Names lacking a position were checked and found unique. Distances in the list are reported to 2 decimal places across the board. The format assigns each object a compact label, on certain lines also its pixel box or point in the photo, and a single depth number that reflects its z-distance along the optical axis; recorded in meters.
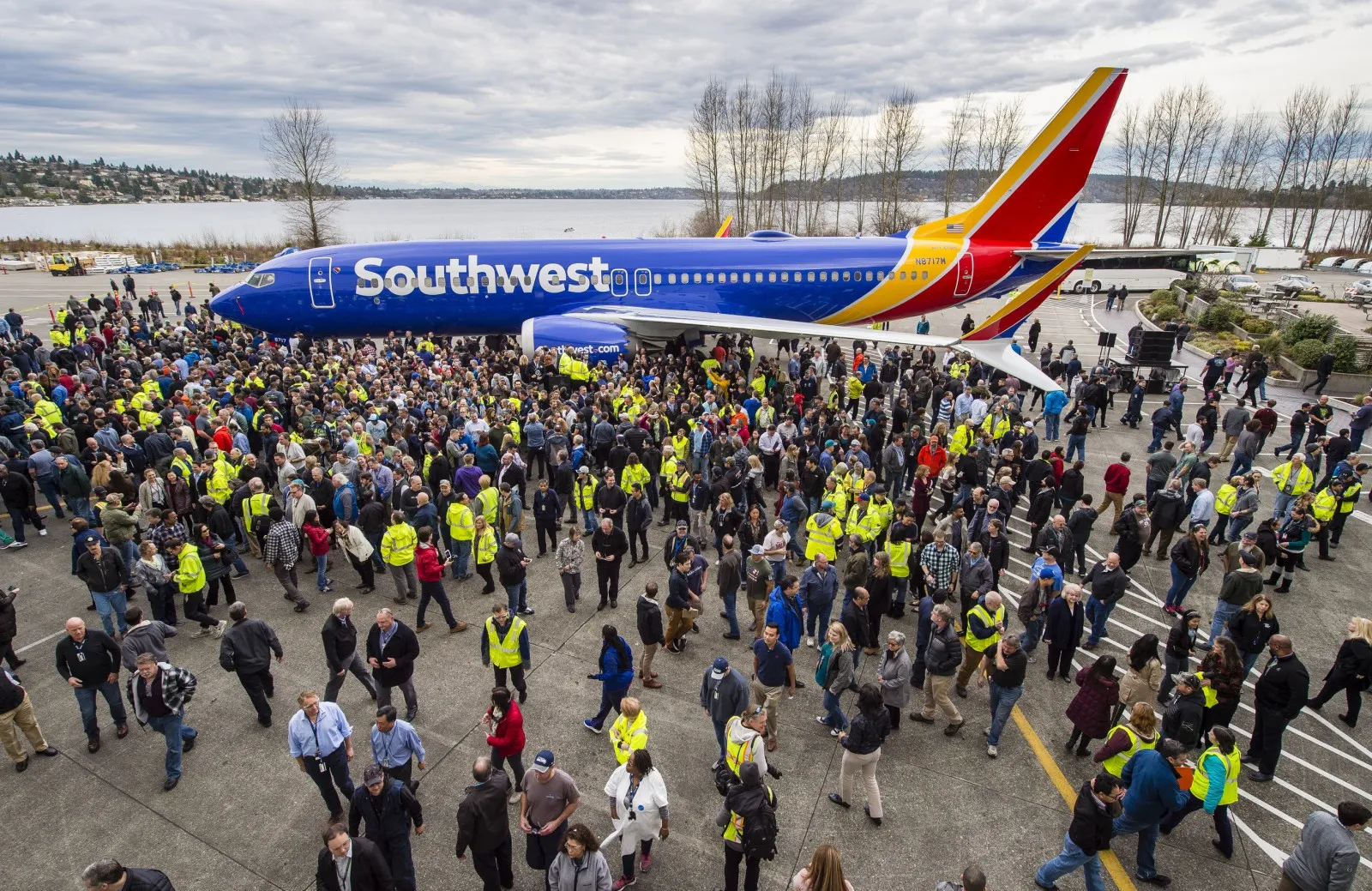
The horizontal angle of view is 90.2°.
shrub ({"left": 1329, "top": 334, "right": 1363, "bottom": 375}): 19.31
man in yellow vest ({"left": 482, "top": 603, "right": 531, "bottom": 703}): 6.97
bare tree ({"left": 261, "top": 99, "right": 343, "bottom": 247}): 41.56
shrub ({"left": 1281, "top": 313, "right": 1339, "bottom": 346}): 20.59
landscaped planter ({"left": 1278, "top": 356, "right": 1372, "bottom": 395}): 19.06
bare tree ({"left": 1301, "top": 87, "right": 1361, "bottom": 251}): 56.12
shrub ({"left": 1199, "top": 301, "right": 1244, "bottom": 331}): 26.20
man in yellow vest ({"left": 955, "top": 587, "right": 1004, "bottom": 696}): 7.16
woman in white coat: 5.15
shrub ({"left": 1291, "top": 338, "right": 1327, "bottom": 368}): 19.62
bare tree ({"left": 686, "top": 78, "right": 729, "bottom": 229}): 47.97
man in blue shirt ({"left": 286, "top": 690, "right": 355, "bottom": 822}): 5.78
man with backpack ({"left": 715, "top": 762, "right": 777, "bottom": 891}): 4.89
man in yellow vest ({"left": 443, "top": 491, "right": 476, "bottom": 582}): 9.62
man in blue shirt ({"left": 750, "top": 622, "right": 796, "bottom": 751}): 6.66
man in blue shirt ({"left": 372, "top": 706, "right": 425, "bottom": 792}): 5.70
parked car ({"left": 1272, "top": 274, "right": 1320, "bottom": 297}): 33.50
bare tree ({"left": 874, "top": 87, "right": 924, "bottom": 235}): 48.38
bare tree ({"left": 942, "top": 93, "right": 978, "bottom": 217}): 53.00
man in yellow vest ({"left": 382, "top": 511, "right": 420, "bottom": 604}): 8.88
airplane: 18.98
